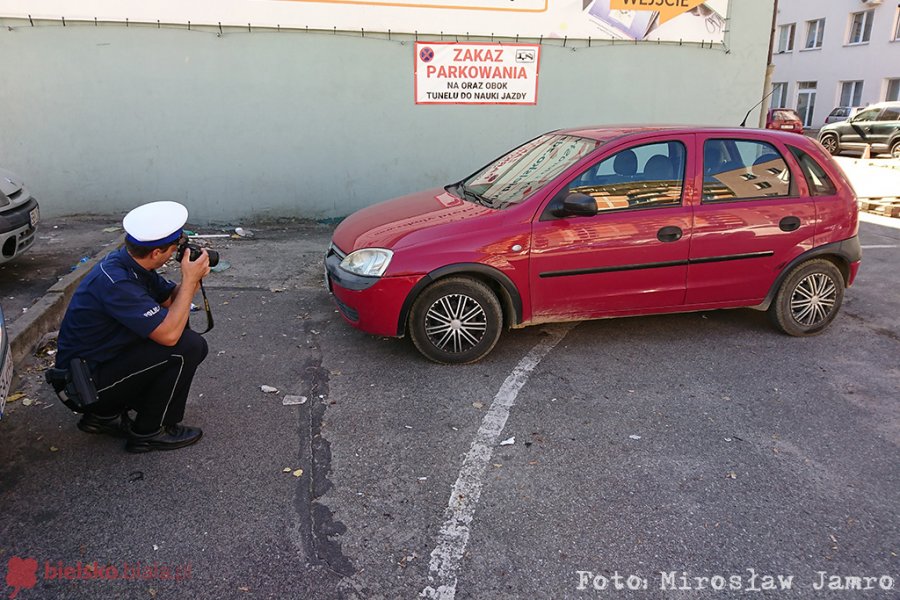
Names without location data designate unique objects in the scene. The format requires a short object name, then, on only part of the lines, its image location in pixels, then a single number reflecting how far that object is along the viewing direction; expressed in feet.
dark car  63.28
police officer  10.39
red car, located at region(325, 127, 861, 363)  14.80
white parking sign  29.50
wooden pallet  33.71
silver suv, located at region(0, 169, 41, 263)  18.04
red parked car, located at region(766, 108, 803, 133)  77.10
